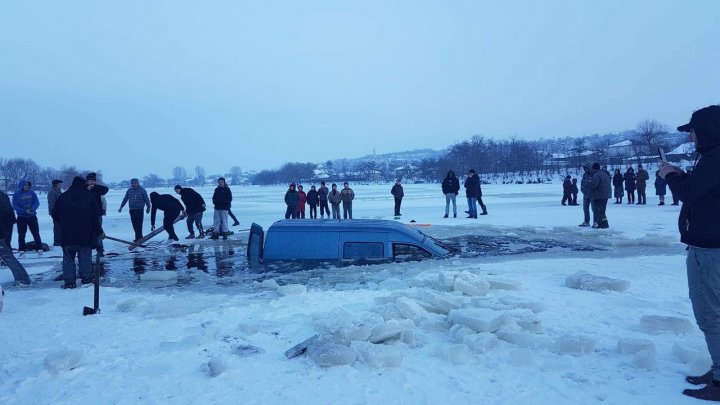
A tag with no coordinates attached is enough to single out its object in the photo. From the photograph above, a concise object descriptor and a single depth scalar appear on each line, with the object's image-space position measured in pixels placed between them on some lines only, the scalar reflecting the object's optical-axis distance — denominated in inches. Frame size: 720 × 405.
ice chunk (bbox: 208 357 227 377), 159.8
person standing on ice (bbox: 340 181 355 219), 755.4
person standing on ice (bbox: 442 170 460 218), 721.6
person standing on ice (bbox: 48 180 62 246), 476.6
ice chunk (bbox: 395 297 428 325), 206.5
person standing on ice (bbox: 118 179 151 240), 548.5
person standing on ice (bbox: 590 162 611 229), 538.0
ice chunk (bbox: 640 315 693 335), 186.7
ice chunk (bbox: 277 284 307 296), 266.3
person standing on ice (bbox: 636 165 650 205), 848.9
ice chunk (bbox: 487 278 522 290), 260.8
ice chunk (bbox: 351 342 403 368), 162.2
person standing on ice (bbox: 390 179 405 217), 796.0
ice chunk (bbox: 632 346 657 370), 154.4
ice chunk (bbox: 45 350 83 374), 163.2
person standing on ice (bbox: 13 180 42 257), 485.1
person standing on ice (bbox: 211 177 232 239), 553.6
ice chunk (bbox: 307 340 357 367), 163.9
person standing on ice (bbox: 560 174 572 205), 923.1
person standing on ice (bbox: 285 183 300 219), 698.1
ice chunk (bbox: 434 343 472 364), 165.2
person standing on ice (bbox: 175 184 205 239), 557.3
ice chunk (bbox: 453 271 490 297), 247.1
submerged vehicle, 356.2
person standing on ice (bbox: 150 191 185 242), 548.4
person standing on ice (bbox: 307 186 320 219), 789.9
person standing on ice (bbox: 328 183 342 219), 753.0
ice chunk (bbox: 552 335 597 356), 167.8
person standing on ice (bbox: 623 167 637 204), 881.5
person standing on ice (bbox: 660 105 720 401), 131.0
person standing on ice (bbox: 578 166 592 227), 558.9
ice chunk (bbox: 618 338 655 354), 162.6
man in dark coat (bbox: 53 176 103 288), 296.5
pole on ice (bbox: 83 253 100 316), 235.6
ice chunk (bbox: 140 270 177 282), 331.6
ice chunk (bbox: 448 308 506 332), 184.2
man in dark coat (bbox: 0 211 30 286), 298.7
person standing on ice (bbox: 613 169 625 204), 882.5
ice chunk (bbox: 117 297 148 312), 245.9
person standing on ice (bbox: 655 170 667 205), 818.2
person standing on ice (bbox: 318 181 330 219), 794.2
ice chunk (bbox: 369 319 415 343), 180.9
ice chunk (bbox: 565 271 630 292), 258.4
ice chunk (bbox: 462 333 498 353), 172.2
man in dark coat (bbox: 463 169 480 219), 702.5
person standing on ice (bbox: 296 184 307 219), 740.0
